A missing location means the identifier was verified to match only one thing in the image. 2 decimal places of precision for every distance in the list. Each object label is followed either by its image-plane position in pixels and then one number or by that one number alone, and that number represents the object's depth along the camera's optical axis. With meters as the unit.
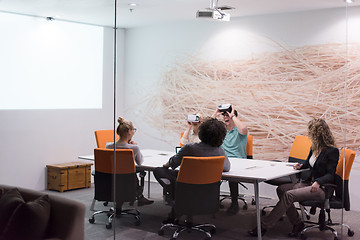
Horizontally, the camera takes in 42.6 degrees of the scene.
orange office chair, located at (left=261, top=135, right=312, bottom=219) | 3.99
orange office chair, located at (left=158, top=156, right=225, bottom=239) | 3.82
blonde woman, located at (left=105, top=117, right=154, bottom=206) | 3.63
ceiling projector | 3.65
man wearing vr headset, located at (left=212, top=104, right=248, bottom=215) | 3.73
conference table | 3.90
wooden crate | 3.06
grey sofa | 2.94
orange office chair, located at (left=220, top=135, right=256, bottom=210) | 3.81
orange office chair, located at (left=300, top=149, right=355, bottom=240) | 4.46
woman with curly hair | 4.01
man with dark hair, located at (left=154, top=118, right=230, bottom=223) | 3.79
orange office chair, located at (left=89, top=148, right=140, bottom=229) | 3.65
